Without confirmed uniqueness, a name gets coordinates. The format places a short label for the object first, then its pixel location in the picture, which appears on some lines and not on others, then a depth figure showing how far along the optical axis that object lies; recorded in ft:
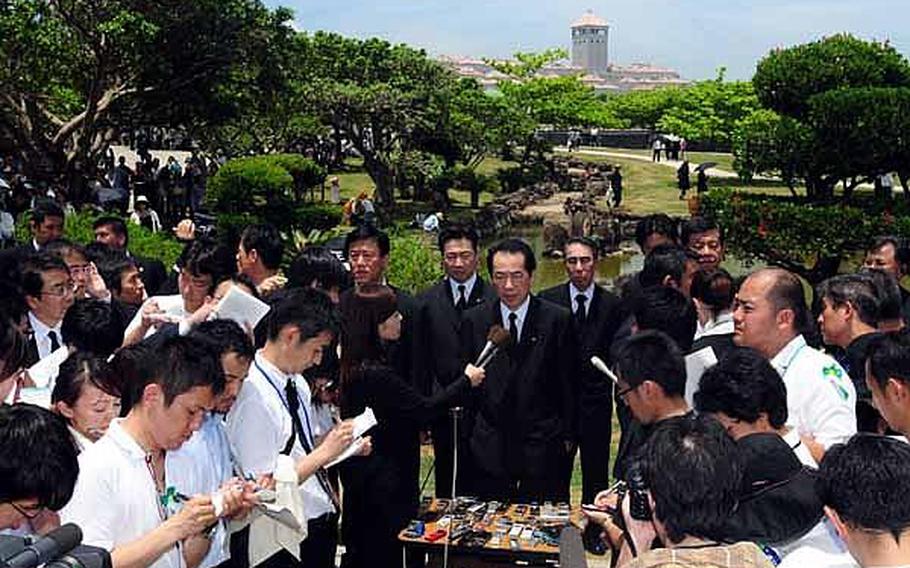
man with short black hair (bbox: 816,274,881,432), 16.31
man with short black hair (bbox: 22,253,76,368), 17.06
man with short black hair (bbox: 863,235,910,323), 22.51
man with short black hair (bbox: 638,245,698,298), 20.17
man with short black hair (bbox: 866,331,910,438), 11.98
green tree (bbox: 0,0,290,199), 55.16
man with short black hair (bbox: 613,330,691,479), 12.45
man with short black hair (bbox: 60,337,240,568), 9.90
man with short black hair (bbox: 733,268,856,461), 13.67
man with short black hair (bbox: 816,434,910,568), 8.48
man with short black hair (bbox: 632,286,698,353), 17.61
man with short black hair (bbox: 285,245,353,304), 19.21
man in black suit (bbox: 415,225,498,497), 19.69
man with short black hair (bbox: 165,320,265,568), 11.09
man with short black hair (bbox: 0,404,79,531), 8.60
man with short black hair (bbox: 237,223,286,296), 19.83
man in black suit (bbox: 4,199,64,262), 24.94
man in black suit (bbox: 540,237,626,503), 20.21
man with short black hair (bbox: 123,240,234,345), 18.26
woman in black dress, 15.79
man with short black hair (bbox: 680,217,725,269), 22.73
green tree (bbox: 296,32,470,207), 89.61
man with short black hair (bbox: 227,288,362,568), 12.87
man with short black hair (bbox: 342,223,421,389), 19.48
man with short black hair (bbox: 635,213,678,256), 23.59
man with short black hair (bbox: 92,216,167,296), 24.62
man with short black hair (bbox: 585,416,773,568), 8.39
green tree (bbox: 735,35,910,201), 48.44
